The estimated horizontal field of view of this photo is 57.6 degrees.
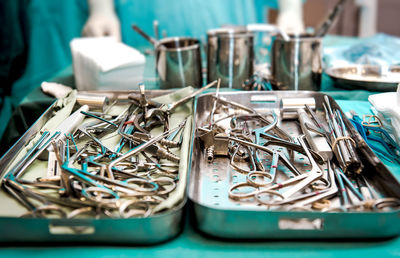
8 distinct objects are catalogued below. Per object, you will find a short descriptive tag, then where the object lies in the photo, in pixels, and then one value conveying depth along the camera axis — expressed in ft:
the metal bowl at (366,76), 2.67
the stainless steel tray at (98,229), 1.30
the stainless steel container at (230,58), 2.83
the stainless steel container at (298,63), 2.70
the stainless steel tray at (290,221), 1.29
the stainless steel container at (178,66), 2.81
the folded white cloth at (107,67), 2.78
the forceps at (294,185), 1.50
